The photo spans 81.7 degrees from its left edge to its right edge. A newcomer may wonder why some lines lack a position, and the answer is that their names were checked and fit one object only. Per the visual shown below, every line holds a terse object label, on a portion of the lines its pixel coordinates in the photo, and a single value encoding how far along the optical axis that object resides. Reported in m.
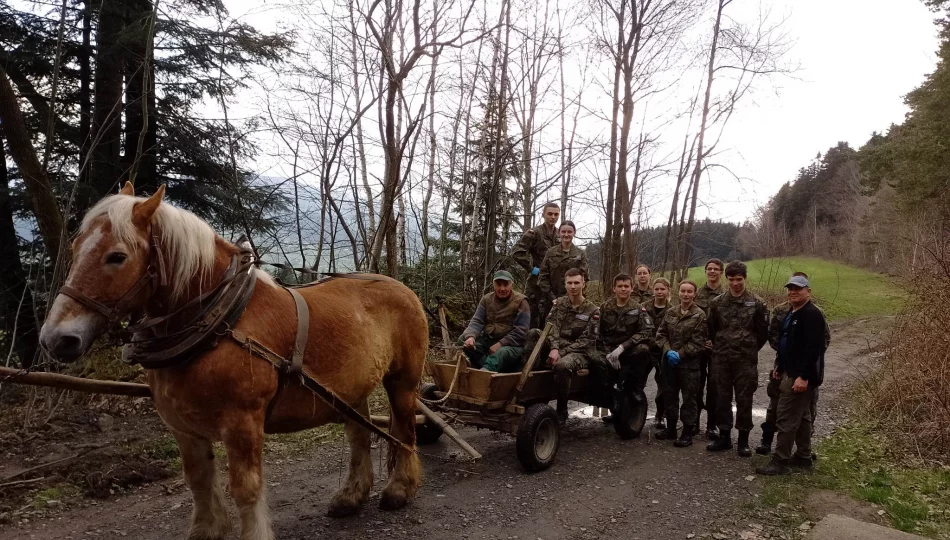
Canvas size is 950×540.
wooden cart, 4.77
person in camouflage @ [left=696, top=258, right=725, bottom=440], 6.07
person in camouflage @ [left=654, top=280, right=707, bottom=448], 5.87
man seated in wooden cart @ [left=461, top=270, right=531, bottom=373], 5.48
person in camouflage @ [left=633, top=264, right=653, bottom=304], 7.22
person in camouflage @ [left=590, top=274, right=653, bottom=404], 5.68
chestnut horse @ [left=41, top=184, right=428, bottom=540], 2.26
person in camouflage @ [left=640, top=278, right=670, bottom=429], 6.37
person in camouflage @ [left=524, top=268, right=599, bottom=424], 5.56
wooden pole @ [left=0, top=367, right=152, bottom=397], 2.53
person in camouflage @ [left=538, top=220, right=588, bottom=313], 6.77
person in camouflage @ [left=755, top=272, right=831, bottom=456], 5.62
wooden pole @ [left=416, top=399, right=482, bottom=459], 4.25
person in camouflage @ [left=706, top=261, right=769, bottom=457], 5.62
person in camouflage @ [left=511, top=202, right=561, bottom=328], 7.19
